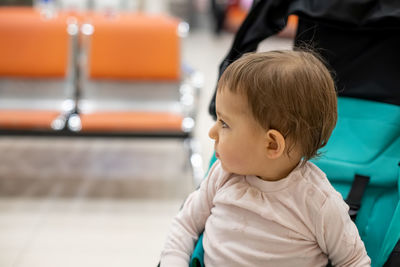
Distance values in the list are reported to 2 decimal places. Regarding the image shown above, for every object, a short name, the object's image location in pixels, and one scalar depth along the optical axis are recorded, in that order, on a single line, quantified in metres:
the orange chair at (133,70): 4.25
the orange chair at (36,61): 4.23
